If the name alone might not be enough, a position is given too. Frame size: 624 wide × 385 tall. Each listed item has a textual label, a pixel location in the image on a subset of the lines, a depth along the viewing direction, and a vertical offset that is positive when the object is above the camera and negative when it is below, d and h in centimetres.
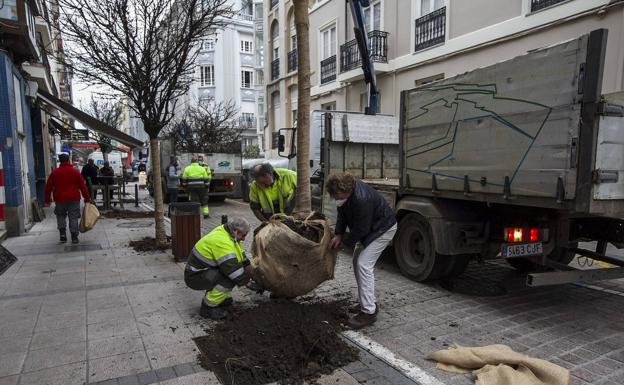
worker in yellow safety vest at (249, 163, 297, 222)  489 -50
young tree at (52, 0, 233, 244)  630 +168
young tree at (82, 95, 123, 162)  2807 +291
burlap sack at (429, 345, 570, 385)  276 -150
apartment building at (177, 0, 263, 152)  3816 +743
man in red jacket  753 -75
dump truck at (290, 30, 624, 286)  337 -14
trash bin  626 -121
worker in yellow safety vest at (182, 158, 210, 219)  1124 -85
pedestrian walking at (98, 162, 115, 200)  1328 -79
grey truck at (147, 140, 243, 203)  1526 -66
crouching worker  392 -110
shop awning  1007 +69
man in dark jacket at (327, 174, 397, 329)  381 -70
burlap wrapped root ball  391 -103
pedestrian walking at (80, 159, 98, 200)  1302 -68
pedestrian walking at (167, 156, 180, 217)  1359 -89
